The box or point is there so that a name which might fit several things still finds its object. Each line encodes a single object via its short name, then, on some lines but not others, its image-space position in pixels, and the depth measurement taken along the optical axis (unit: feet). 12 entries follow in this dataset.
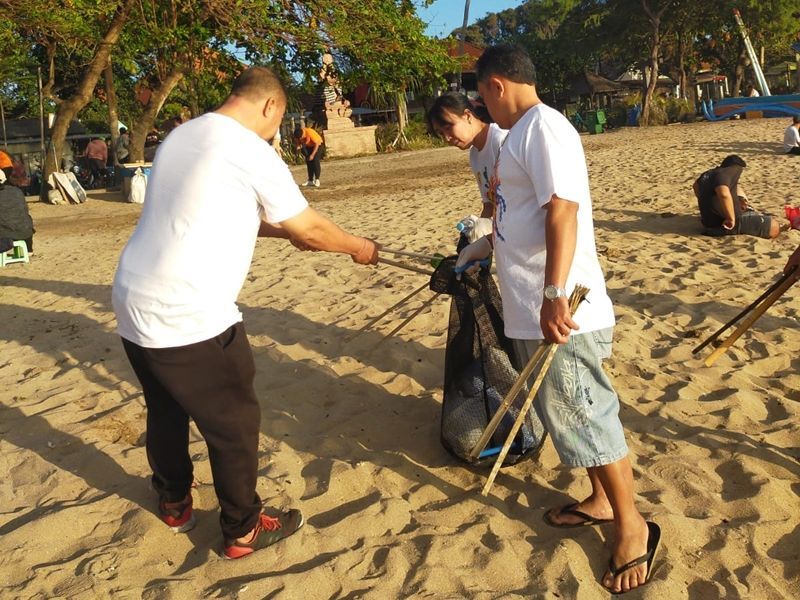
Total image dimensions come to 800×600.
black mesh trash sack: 10.39
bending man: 7.47
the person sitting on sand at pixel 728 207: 22.68
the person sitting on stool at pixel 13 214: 28.68
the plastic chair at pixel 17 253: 29.63
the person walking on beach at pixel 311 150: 49.39
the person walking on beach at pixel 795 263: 10.11
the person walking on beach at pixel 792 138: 42.16
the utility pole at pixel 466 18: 86.94
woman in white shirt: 11.18
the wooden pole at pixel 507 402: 7.85
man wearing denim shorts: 7.40
